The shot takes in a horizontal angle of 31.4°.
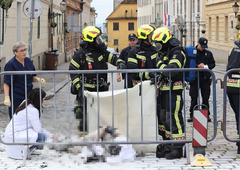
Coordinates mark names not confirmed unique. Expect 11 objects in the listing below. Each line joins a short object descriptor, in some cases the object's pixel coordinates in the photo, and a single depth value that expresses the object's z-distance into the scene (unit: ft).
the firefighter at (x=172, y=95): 19.44
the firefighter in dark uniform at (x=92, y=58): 21.58
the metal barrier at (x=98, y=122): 18.71
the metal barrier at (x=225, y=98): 19.34
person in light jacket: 19.11
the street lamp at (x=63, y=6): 101.53
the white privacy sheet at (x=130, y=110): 19.25
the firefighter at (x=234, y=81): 20.10
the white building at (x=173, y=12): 142.87
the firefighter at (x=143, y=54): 21.57
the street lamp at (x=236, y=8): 91.40
